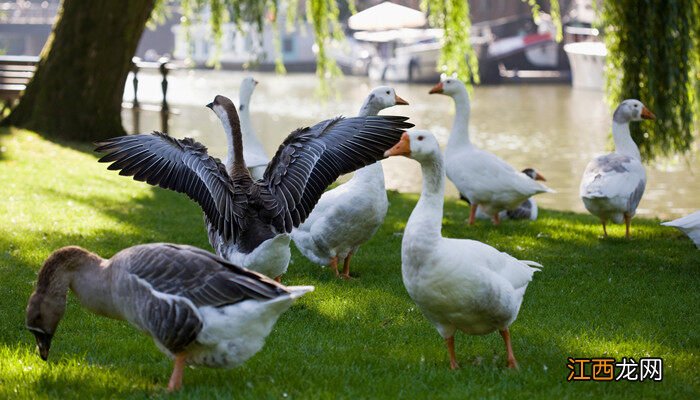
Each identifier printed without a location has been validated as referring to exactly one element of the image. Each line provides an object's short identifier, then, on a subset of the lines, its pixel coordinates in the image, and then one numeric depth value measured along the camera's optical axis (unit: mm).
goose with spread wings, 6516
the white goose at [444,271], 5316
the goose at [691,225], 7543
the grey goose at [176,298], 4754
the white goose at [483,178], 10641
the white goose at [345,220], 7980
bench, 22031
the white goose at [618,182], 9672
